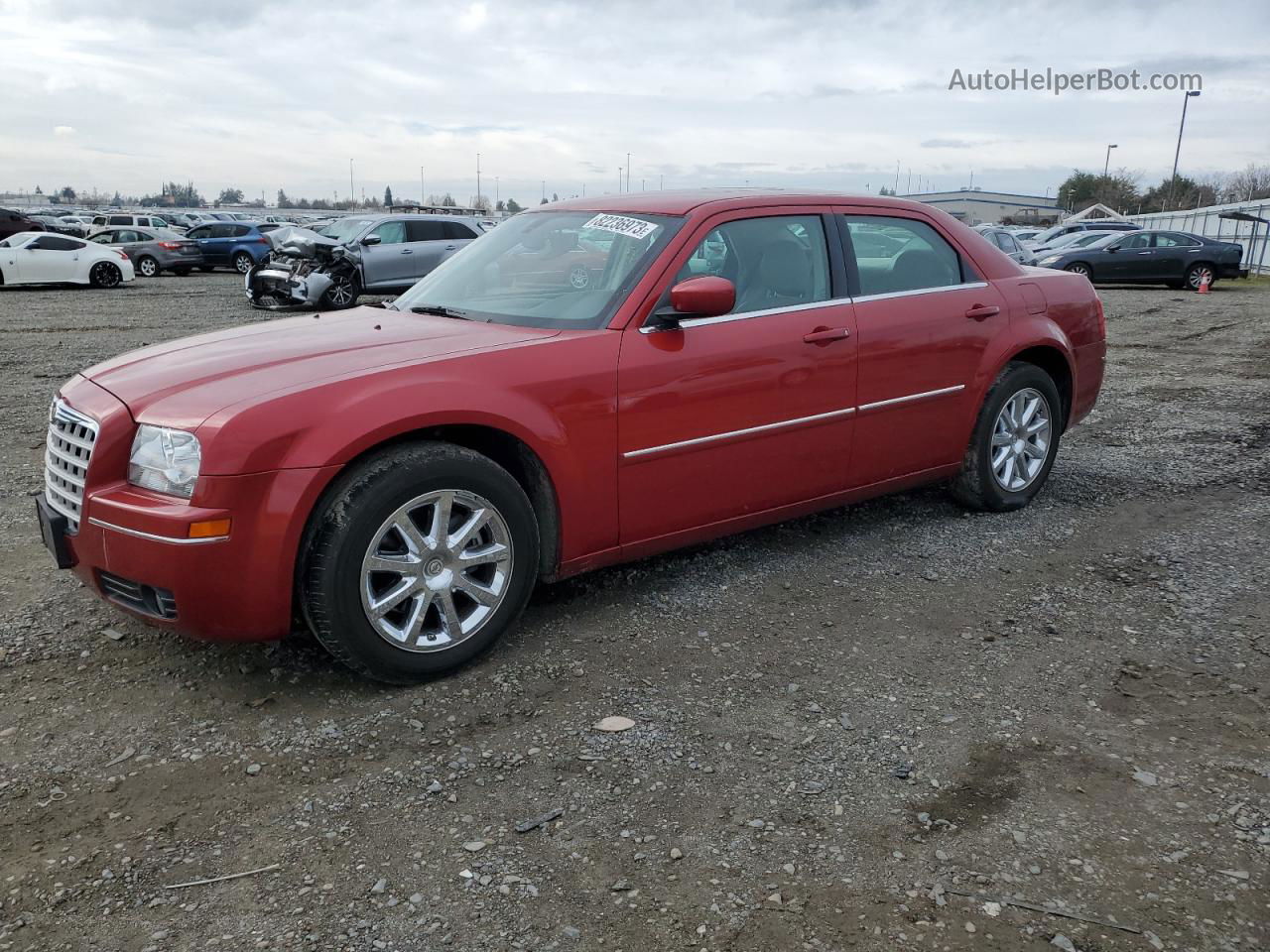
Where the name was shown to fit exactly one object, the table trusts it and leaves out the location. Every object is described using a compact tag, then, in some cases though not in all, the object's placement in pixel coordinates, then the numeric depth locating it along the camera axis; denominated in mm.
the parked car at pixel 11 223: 26766
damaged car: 15961
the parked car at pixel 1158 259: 23156
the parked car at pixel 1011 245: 16812
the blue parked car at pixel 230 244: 28172
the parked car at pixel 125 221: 39156
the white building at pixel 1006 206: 88688
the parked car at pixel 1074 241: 24750
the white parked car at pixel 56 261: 21062
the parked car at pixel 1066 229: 31027
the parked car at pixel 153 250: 27250
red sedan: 3131
